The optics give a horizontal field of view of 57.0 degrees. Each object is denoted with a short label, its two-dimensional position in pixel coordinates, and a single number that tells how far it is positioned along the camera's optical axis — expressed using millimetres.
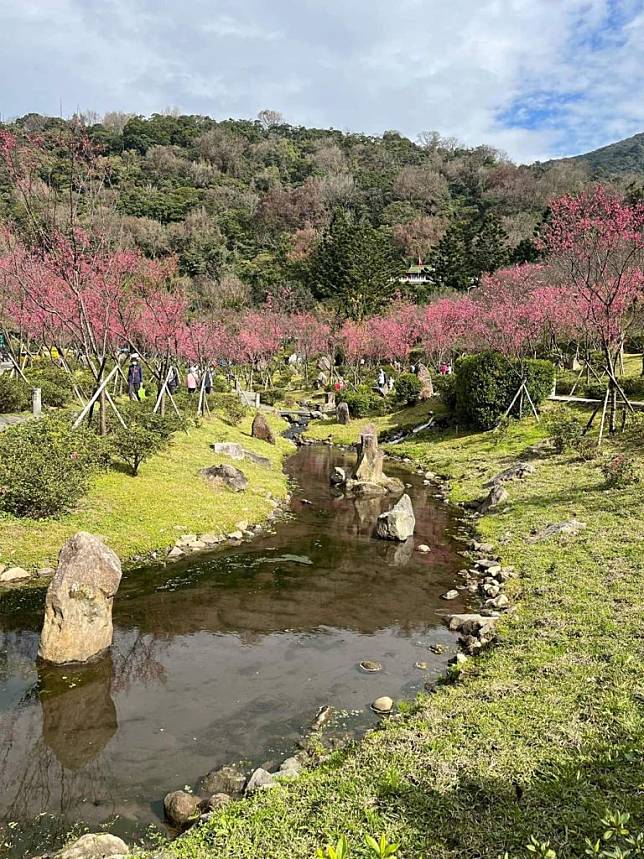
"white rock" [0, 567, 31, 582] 12008
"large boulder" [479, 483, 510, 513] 19041
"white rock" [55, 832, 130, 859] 5566
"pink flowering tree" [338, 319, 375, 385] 55562
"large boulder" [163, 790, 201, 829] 6277
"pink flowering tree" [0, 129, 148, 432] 17844
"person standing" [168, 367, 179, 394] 34656
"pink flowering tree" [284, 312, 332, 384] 60500
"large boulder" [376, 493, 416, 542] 16828
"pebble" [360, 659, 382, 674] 9781
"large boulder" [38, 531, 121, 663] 9344
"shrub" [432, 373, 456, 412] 34106
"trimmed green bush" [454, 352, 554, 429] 29953
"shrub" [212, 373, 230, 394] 44988
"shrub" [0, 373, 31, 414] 25562
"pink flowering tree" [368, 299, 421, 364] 55906
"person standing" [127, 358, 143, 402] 34062
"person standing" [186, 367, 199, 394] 37281
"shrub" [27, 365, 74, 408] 28453
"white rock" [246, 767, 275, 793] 6508
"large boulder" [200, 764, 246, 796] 6766
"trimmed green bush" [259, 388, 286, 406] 48844
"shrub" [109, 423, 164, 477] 17812
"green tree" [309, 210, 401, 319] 71938
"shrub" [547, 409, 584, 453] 22969
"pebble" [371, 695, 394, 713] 8492
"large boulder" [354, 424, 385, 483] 22870
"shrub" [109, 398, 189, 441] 21125
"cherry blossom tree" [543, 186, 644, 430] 21609
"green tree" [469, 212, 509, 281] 72562
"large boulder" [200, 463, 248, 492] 19719
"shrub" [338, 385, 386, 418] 40406
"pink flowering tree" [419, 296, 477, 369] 51156
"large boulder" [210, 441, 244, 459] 24312
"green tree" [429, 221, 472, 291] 73812
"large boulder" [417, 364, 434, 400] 39406
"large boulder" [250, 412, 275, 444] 31656
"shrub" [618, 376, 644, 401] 31219
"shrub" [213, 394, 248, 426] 33594
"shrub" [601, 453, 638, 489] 17641
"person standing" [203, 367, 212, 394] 32925
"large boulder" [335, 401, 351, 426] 39125
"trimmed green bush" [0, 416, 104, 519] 13914
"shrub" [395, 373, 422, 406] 40125
